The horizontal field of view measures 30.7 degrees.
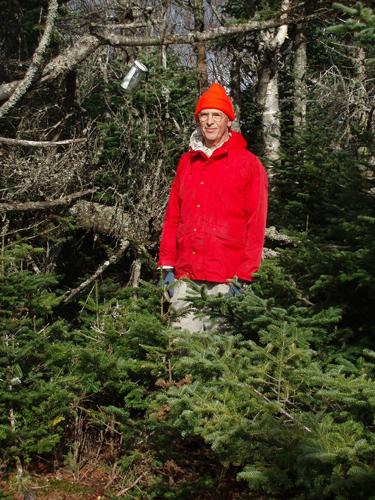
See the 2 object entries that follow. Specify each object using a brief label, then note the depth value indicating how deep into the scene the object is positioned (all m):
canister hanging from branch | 7.30
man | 4.86
